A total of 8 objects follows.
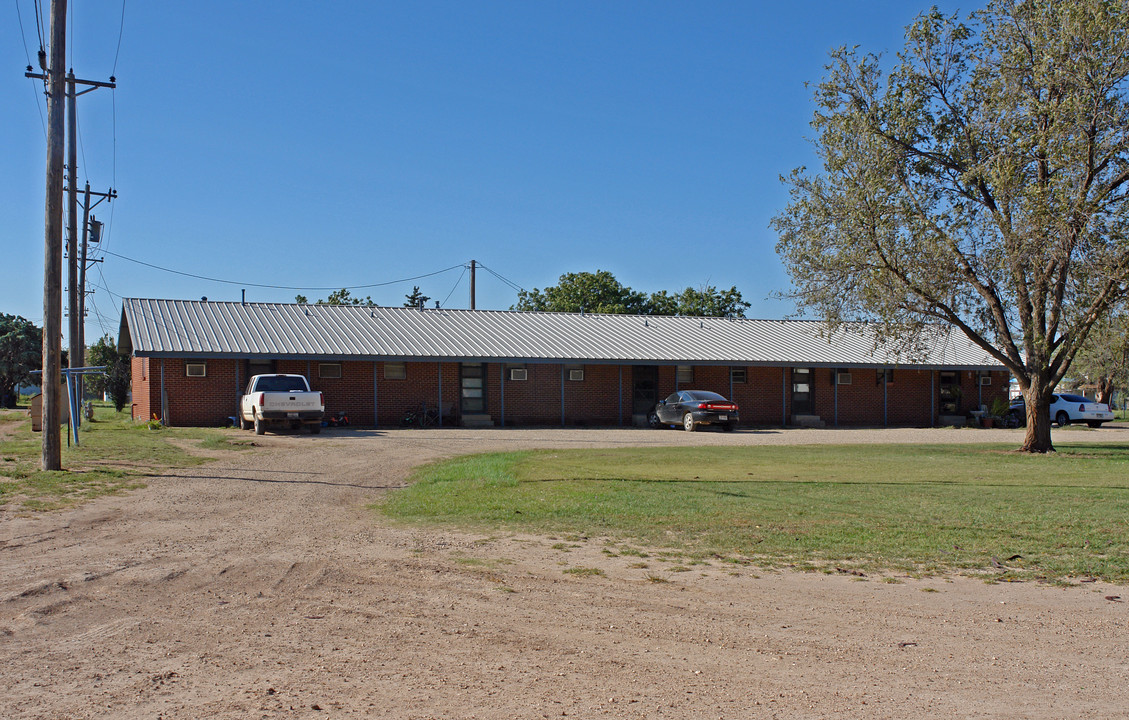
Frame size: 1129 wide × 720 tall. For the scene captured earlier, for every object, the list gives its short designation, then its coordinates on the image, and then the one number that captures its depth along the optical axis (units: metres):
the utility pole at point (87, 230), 37.47
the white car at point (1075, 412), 38.00
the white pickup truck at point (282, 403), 25.03
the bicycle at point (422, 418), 31.73
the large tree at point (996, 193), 19.09
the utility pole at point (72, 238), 25.53
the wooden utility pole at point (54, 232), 15.01
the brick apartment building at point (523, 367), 29.70
